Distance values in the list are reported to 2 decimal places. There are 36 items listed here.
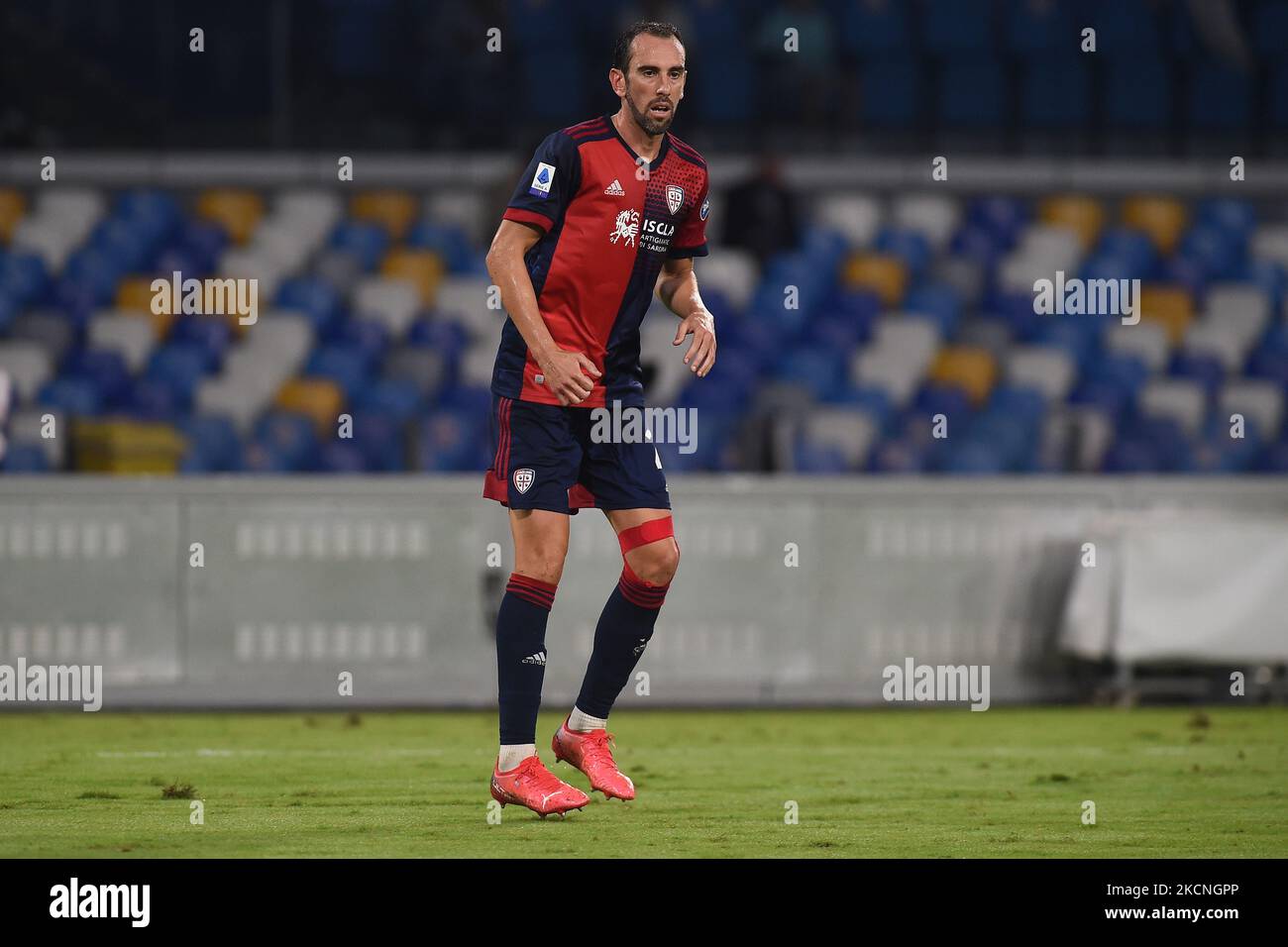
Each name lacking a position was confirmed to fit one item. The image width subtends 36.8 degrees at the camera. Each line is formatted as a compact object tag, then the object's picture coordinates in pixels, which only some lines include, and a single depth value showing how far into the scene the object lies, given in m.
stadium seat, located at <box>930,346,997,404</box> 14.97
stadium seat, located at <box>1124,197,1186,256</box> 17.14
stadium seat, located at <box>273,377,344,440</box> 13.86
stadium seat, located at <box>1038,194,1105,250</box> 17.02
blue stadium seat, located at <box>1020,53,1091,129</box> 17.11
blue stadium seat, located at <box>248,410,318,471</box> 13.16
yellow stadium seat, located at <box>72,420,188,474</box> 11.57
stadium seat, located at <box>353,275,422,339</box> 15.08
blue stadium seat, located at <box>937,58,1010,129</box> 17.06
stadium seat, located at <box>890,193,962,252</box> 16.83
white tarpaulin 10.26
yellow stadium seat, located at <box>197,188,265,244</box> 16.02
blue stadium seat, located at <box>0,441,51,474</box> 11.91
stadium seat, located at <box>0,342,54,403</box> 13.80
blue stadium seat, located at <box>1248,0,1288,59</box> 17.55
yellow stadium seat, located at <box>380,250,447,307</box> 15.47
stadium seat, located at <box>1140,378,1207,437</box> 14.76
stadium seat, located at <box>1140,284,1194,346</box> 16.14
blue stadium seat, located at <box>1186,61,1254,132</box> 17.23
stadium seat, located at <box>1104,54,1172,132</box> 17.23
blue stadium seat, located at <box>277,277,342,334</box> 15.05
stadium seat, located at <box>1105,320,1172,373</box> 15.66
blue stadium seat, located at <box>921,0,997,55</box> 17.34
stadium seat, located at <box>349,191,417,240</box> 16.45
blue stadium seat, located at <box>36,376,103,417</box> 13.49
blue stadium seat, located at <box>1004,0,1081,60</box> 17.33
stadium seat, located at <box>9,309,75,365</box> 14.36
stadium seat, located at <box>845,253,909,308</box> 16.02
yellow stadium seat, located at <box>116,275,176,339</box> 14.77
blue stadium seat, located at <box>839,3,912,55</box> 17.20
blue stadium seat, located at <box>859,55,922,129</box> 16.95
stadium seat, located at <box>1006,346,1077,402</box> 14.89
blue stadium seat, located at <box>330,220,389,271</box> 15.93
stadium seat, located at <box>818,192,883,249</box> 16.61
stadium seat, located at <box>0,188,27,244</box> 15.66
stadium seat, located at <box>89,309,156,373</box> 14.39
